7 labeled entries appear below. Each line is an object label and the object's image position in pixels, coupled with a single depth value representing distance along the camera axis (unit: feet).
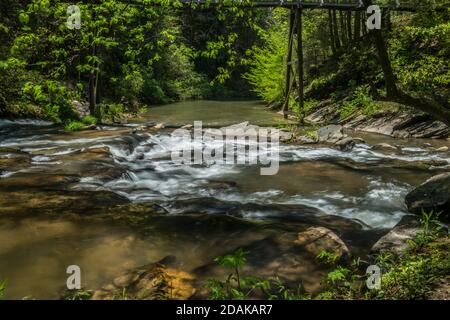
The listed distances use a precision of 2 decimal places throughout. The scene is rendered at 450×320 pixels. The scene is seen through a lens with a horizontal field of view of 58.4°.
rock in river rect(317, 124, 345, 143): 38.65
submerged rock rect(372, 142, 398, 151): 34.81
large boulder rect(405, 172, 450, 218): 17.12
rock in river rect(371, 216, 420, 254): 14.30
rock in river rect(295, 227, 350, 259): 14.38
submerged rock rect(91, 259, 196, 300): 11.72
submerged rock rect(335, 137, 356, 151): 35.40
